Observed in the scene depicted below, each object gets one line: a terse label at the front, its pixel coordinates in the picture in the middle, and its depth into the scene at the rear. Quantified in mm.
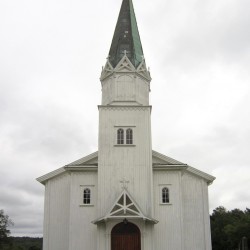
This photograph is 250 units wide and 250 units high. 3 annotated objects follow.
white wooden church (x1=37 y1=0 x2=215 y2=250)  27625
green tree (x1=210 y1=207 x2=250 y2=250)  57906
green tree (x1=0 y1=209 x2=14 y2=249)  60994
